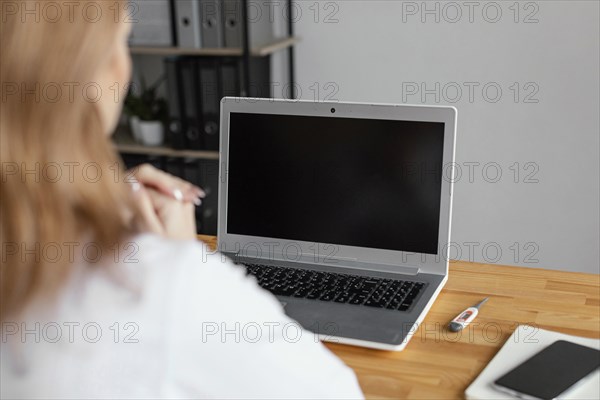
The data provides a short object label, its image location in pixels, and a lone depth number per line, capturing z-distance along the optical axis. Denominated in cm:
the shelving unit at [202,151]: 278
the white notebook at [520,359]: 106
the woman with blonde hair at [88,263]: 66
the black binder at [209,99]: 279
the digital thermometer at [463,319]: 126
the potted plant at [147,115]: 299
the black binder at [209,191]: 302
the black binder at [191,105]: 282
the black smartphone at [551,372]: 104
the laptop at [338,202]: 139
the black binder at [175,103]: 285
